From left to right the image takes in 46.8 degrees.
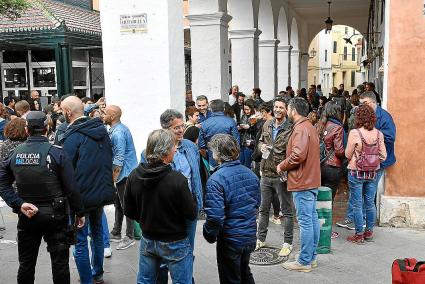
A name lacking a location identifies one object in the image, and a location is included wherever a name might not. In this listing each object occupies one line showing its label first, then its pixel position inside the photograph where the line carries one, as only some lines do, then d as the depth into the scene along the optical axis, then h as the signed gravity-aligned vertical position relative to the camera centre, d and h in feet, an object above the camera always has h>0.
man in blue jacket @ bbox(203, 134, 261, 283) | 12.35 -3.07
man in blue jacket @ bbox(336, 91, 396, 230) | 19.90 -1.49
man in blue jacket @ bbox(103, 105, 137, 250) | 18.35 -2.55
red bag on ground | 9.66 -3.70
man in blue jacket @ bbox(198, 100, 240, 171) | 21.56 -1.67
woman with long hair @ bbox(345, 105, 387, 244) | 18.72 -2.91
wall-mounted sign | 23.34 +3.12
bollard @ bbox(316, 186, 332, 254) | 18.10 -4.85
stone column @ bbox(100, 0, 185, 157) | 23.25 +1.35
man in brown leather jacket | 16.11 -2.85
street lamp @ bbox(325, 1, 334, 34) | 64.63 +8.14
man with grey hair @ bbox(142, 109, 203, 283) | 13.86 -1.96
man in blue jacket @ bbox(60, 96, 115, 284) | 14.76 -2.22
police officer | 13.14 -2.87
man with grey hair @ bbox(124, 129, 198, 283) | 11.34 -2.80
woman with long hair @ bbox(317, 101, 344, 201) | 19.66 -2.28
